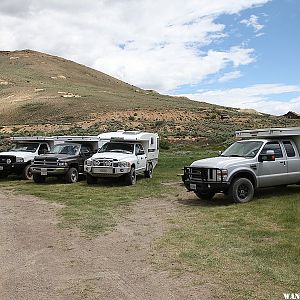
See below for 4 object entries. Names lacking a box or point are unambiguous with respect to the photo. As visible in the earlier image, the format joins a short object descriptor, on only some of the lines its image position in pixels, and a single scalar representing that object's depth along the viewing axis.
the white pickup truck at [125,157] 16.28
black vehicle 17.36
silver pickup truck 11.87
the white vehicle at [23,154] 18.72
